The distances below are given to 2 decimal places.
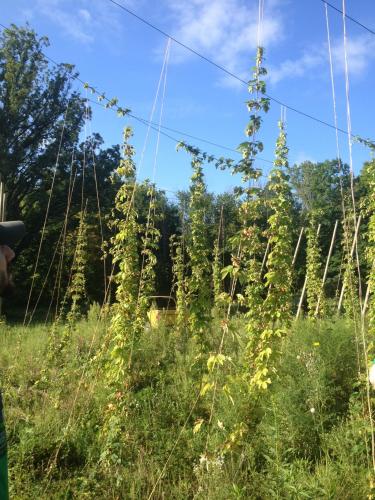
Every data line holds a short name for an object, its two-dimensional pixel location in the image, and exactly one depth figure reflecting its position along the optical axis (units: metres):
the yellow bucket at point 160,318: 6.76
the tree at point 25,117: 22.66
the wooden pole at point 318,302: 7.28
